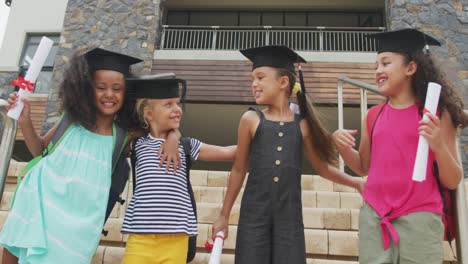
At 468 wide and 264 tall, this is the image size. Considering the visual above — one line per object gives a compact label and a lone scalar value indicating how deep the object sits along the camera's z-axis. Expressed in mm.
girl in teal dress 1914
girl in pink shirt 1734
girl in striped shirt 2014
